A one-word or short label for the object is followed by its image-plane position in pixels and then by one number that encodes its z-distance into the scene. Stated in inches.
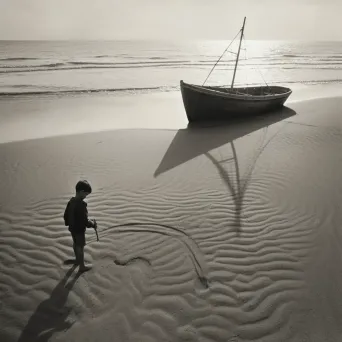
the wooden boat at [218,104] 611.2
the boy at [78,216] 190.5
